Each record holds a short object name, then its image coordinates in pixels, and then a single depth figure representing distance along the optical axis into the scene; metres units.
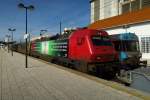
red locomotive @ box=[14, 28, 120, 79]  6.73
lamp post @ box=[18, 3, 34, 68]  8.66
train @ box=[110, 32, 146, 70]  8.60
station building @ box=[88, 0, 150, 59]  11.73
